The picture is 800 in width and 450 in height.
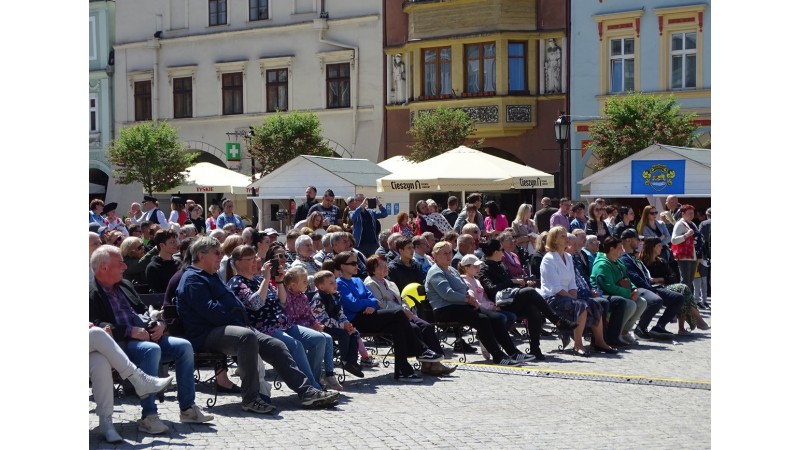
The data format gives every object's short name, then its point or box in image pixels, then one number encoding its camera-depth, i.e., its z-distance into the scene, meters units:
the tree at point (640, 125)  29.27
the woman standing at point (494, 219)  19.78
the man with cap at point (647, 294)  15.11
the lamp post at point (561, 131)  24.88
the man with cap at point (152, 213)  19.47
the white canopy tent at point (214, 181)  31.30
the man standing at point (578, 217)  18.66
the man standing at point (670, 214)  19.98
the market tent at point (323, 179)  25.03
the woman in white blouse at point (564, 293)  13.60
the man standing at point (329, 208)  17.84
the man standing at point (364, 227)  18.27
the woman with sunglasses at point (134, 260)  12.27
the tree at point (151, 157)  35.34
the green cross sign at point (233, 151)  38.41
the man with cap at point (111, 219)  17.14
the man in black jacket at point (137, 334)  8.68
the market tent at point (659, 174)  23.31
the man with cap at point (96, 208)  17.76
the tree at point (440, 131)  32.84
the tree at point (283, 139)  35.03
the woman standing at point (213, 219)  19.88
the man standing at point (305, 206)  18.62
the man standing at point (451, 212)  19.83
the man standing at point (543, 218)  20.16
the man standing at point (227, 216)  18.67
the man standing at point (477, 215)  18.52
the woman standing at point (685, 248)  18.34
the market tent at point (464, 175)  22.33
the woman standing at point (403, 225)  17.78
